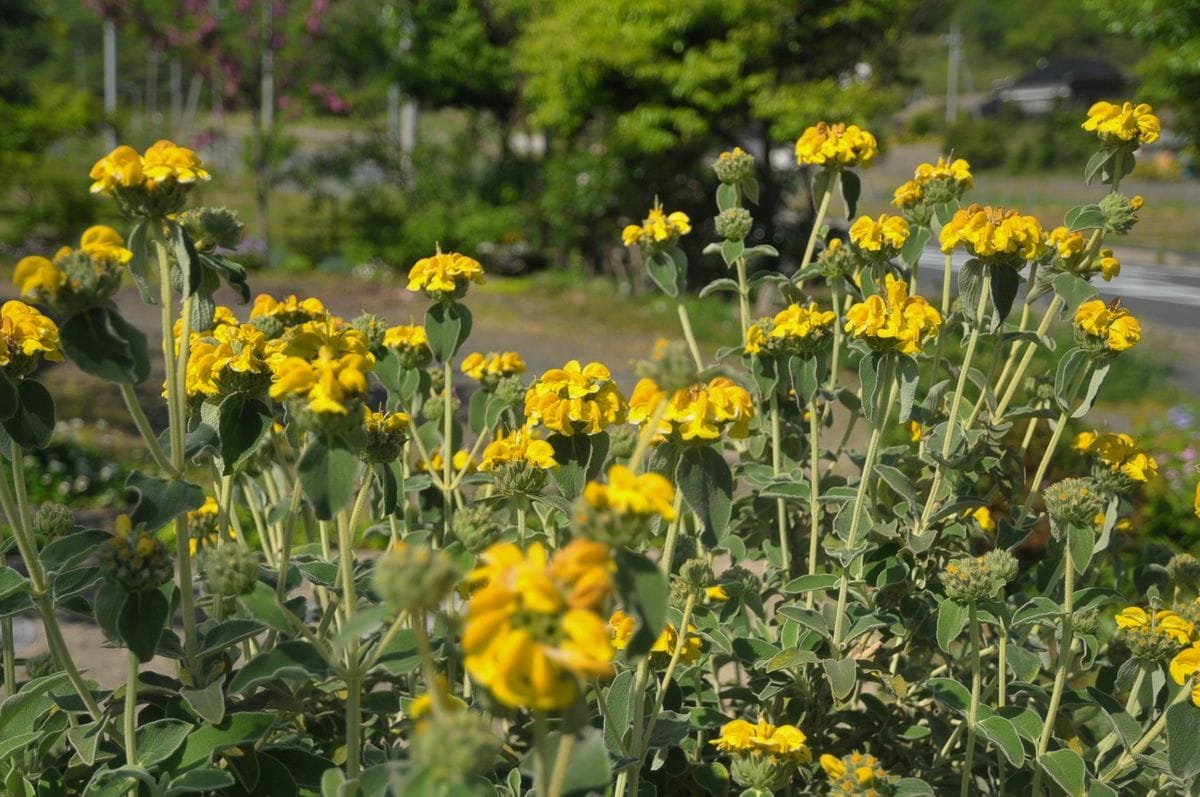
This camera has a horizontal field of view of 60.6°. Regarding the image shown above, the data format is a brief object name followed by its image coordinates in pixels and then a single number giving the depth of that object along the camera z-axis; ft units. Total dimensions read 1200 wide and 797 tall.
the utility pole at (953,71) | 130.72
